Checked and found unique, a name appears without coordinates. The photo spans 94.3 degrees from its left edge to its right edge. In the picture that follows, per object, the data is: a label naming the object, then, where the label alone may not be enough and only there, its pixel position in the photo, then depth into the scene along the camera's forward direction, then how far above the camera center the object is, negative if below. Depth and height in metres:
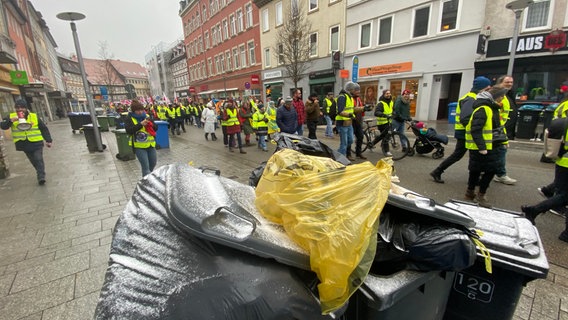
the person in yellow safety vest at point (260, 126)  8.98 -0.94
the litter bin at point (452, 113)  11.05 -0.86
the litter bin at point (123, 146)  8.00 -1.31
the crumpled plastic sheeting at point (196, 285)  0.98 -0.72
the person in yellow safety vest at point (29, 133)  5.41 -0.57
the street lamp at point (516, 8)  7.77 +2.46
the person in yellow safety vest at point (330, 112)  7.34 -0.44
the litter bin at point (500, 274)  1.40 -0.98
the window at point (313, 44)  19.64 +3.84
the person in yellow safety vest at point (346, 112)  6.20 -0.38
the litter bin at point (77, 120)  16.53 -1.03
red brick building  26.55 +6.32
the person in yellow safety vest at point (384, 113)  6.79 -0.47
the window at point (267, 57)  24.71 +3.77
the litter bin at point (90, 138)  9.49 -1.23
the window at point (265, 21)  23.72 +6.84
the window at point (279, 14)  22.05 +6.90
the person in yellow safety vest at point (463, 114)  4.11 -0.35
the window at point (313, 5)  19.47 +6.64
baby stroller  6.52 -1.15
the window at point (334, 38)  18.33 +3.94
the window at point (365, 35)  16.31 +3.66
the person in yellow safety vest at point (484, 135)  3.53 -0.57
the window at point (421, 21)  13.58 +3.68
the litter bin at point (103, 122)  16.78 -1.23
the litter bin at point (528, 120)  7.90 -0.89
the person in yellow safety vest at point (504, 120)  3.92 -0.44
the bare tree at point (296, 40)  16.38 +3.60
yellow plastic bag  1.12 -0.55
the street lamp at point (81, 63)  8.10 +1.34
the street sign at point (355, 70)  12.25 +1.19
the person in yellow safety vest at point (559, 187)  3.01 -1.12
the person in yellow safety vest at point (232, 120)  8.57 -0.67
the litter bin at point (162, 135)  9.73 -1.25
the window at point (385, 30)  15.25 +3.69
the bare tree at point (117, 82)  66.38 +5.33
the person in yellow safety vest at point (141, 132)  4.82 -0.55
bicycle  6.89 -1.32
